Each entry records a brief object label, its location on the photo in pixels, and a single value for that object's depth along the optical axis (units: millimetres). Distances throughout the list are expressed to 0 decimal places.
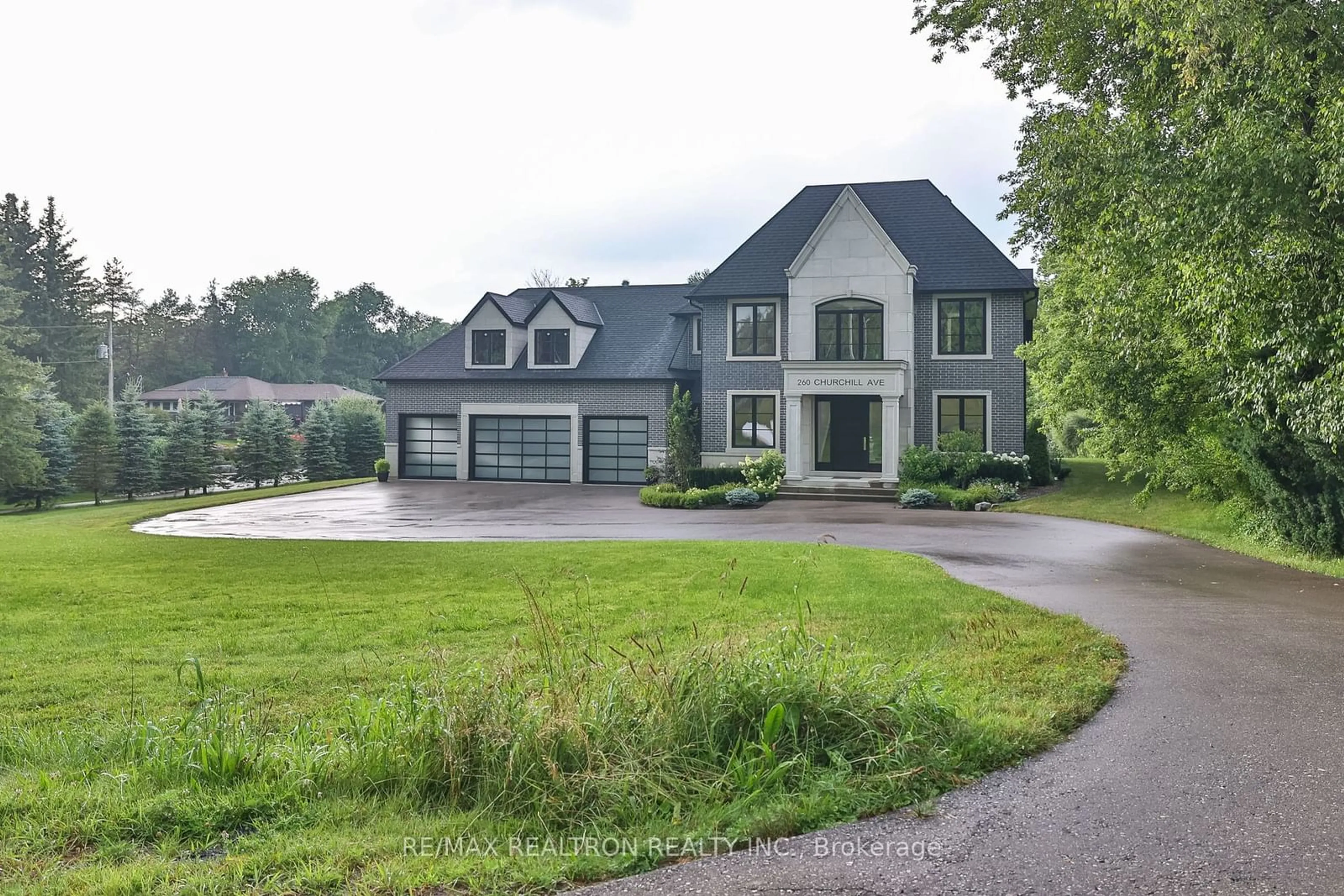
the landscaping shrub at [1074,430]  32125
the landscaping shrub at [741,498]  23719
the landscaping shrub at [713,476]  26938
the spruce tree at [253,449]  34906
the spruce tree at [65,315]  61250
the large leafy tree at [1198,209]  10359
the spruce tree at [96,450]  31125
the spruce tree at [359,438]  38969
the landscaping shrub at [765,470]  26109
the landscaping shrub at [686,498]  23625
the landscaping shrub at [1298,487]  12883
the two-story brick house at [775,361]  27156
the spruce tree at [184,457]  33062
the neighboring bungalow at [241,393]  69188
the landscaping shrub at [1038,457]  25688
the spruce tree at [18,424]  29750
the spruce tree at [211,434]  33656
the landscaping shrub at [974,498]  22328
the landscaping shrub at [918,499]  22859
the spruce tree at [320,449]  37688
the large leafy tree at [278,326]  82062
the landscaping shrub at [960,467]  24969
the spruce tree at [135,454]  32312
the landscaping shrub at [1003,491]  23344
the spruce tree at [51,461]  31750
